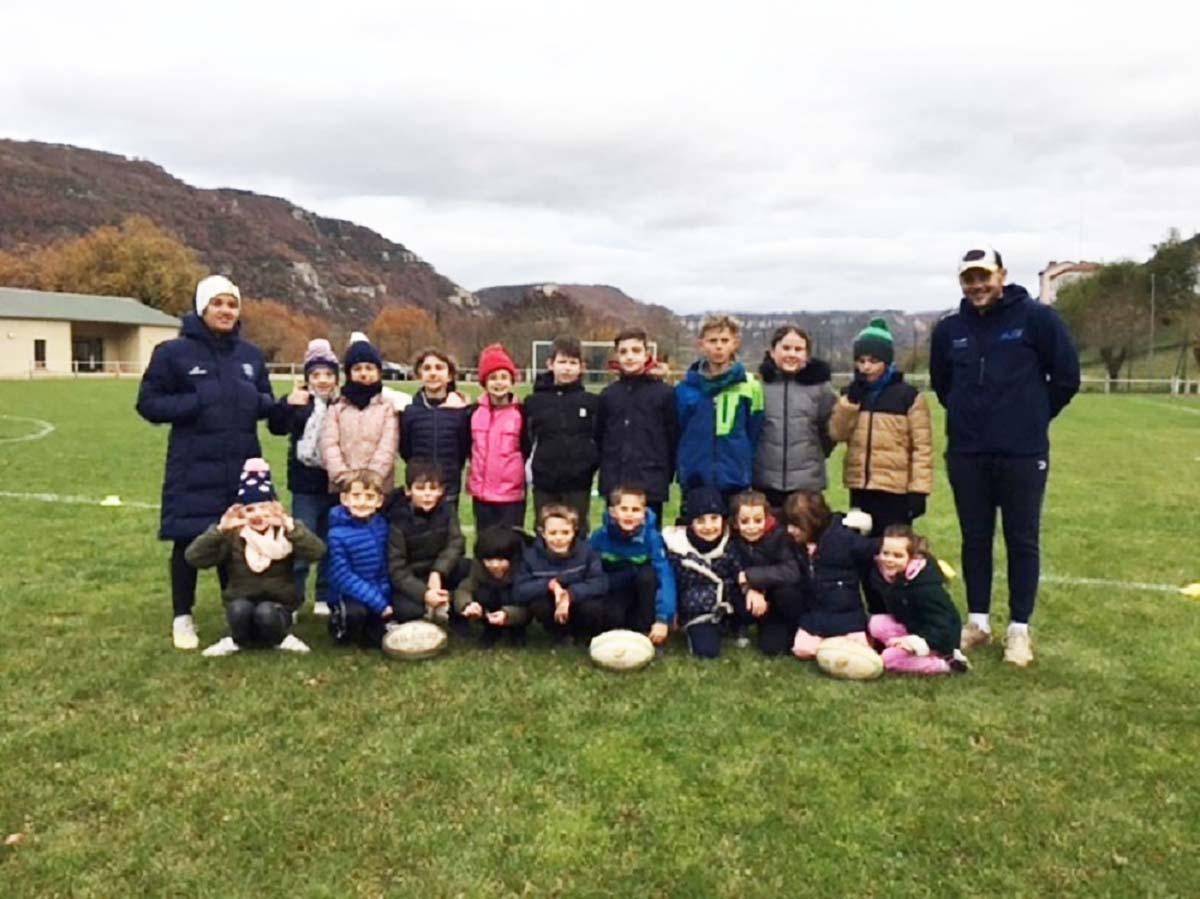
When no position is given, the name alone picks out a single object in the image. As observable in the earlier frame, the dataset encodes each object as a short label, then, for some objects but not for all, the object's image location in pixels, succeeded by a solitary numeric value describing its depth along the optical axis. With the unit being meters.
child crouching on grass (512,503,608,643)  5.32
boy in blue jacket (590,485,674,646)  5.38
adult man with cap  5.05
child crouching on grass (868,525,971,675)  5.02
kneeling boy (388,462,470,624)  5.46
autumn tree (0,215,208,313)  73.06
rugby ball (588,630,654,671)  5.00
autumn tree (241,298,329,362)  71.00
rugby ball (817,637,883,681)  4.89
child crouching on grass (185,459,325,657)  5.24
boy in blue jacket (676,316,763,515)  5.56
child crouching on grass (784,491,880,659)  5.27
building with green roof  54.25
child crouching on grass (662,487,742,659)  5.37
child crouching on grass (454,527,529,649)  5.43
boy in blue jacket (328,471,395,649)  5.36
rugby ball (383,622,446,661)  5.15
